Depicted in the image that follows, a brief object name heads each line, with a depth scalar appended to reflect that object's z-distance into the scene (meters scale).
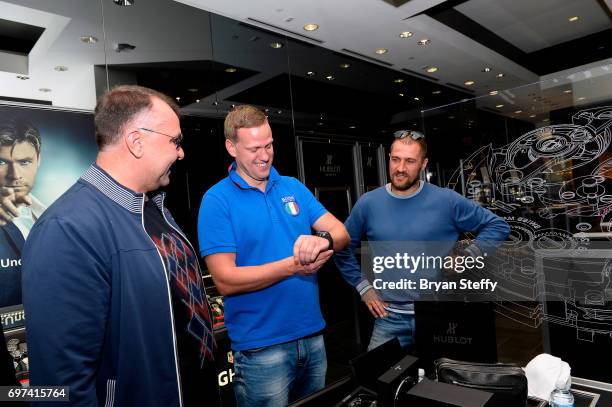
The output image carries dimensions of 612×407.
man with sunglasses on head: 2.16
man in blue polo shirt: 1.50
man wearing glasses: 0.88
